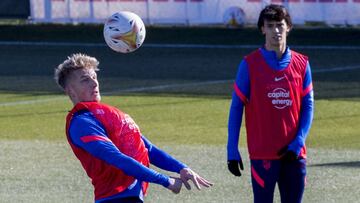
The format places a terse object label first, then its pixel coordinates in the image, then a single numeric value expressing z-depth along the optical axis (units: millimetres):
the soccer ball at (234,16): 49781
